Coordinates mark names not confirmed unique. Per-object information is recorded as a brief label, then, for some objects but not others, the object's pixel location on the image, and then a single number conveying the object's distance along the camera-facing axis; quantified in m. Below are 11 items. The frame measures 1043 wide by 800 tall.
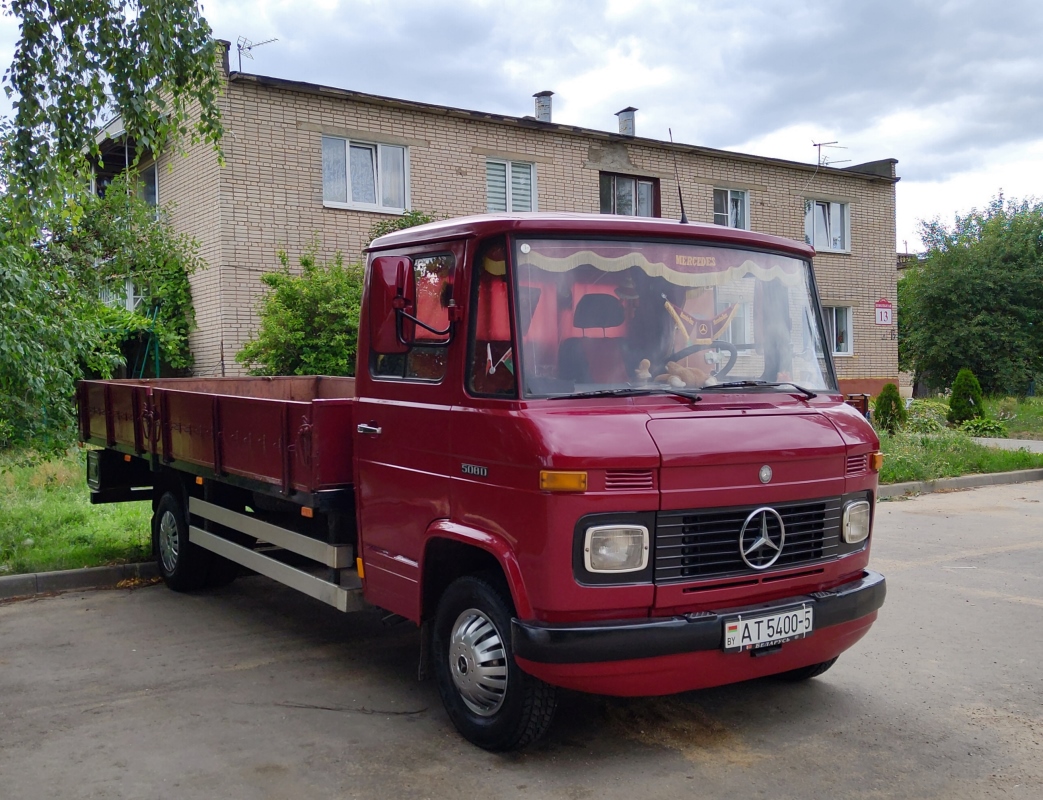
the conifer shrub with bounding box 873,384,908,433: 18.48
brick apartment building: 16.14
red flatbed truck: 4.11
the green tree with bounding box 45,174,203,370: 12.22
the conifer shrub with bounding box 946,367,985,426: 20.95
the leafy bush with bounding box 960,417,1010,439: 20.56
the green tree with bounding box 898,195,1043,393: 30.91
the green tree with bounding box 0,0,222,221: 6.41
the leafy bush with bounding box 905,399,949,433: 18.14
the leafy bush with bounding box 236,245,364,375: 13.95
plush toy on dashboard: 4.58
